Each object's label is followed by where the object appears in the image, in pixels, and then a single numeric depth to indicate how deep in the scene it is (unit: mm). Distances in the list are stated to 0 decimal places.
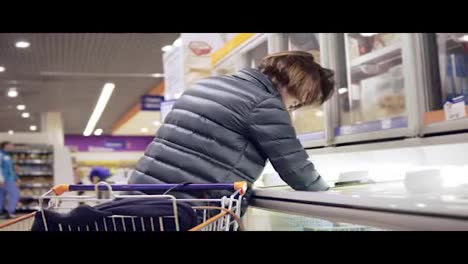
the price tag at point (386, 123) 2094
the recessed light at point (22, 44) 8711
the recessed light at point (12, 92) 12660
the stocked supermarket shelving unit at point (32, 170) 13805
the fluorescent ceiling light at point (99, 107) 12714
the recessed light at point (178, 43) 4402
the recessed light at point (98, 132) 20398
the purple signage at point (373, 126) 2031
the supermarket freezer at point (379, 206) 928
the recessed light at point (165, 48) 9085
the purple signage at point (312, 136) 2696
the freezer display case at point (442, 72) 1912
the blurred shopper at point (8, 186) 11312
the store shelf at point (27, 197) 13784
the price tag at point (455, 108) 1744
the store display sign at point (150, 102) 9743
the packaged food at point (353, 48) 2637
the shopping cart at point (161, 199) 1457
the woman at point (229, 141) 1716
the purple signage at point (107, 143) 20281
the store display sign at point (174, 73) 4473
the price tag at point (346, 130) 2432
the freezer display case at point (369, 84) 2377
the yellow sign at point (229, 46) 3563
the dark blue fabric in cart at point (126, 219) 1424
